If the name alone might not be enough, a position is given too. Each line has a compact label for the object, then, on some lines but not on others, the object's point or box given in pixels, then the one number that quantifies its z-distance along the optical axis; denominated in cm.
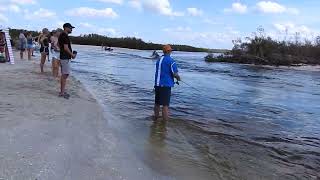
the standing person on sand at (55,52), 789
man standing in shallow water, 560
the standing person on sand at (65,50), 616
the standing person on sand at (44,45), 938
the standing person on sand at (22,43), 1375
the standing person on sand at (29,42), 1386
